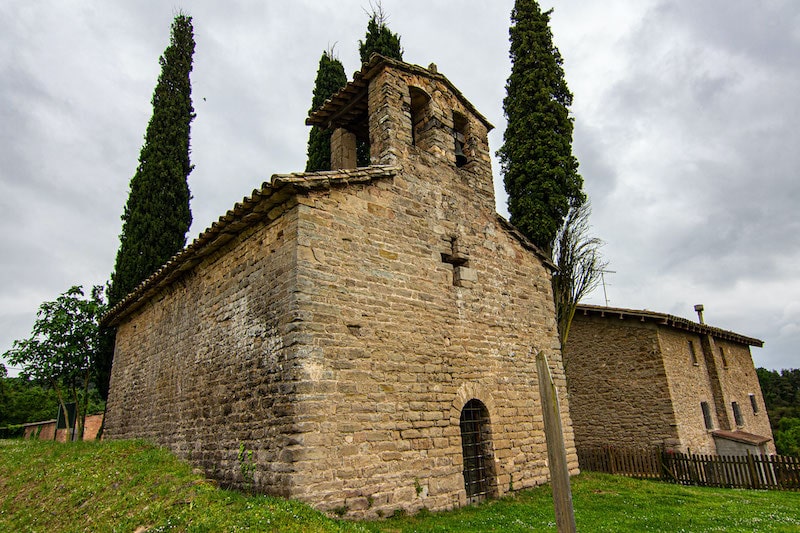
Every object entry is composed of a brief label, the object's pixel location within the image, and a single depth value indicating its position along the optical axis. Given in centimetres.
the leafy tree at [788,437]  2733
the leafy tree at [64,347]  1574
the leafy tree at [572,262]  1399
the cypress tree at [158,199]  1557
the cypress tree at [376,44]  1677
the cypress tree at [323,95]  1653
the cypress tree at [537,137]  1370
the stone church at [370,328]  656
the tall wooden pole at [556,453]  334
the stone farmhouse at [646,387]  1498
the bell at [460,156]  1049
